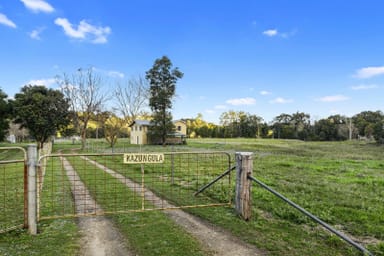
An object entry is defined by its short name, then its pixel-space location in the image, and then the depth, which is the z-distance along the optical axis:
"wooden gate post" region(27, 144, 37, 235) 3.77
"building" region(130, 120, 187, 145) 39.69
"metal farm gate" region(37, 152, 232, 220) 5.07
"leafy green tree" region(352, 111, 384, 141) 56.22
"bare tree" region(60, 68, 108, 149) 30.27
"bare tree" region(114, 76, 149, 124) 34.56
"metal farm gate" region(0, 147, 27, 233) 3.96
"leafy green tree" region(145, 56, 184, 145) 34.53
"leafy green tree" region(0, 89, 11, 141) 25.76
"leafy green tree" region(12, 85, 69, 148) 26.81
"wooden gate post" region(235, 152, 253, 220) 4.54
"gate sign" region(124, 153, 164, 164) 4.63
